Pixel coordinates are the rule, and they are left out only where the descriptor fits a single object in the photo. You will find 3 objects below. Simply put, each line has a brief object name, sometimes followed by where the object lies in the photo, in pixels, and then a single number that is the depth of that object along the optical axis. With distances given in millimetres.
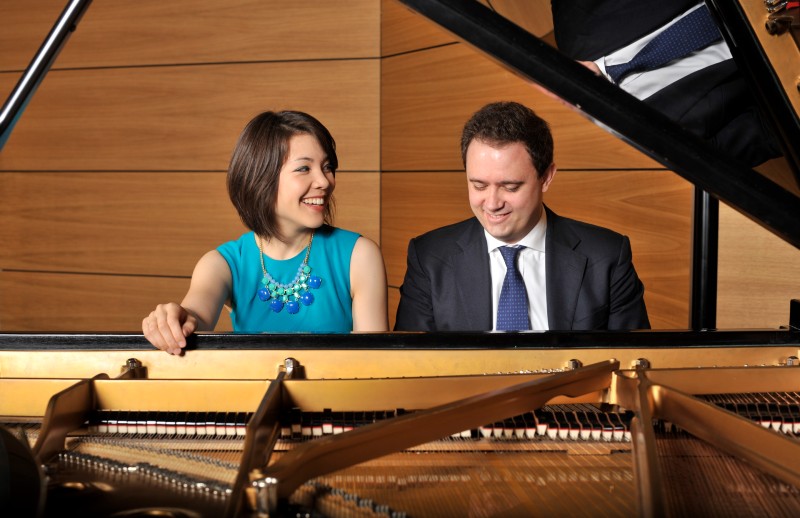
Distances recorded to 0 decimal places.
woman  2135
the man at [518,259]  2232
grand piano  1049
